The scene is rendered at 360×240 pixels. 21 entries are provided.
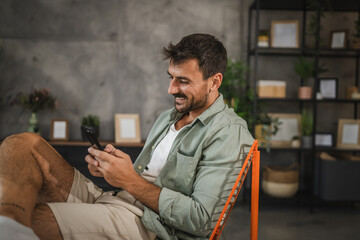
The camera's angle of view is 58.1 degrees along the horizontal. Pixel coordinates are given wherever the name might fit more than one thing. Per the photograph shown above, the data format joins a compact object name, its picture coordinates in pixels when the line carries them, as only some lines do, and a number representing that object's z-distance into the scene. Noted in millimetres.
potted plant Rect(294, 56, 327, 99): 3684
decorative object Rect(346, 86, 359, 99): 3798
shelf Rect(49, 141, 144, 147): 3489
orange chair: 1390
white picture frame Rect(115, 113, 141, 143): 3709
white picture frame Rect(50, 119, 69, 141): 3730
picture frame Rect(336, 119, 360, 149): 3859
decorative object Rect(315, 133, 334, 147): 3906
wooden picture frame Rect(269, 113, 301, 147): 3975
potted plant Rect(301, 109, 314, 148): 3727
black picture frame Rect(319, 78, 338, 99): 3777
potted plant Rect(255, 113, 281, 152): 3617
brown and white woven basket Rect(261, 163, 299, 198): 3658
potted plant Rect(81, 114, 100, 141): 3668
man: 1246
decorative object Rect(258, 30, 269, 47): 3689
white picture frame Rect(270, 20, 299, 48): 3799
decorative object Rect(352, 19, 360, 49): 3676
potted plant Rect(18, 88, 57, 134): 3635
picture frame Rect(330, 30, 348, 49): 3793
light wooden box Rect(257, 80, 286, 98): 3711
